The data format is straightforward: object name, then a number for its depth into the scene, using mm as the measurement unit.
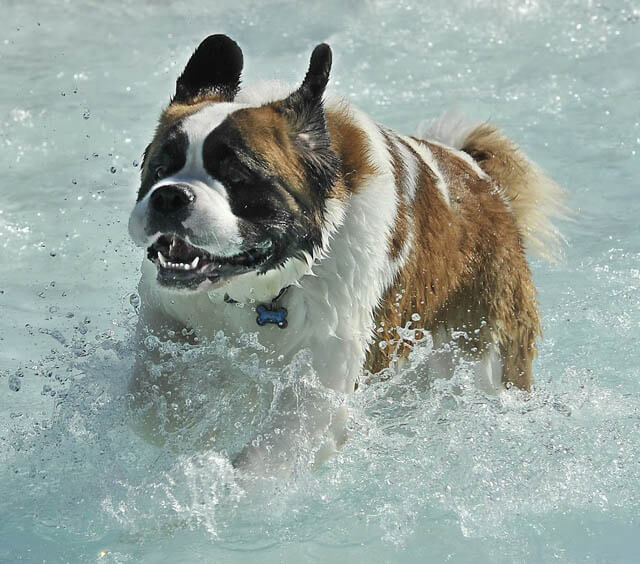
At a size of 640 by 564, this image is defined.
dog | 6164
